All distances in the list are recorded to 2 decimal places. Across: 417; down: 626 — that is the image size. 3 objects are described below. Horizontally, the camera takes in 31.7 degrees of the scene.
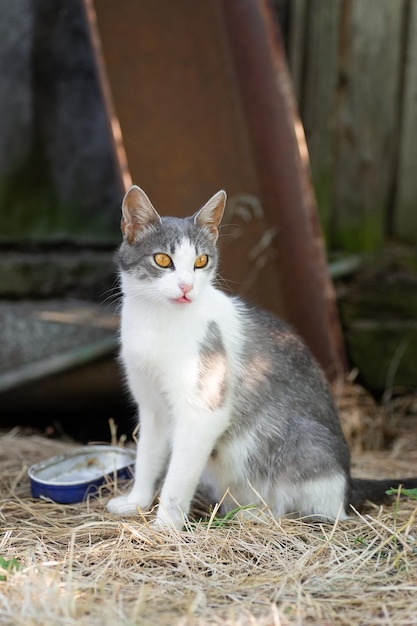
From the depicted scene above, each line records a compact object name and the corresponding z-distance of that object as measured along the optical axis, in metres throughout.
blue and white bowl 3.01
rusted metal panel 4.00
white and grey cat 2.68
